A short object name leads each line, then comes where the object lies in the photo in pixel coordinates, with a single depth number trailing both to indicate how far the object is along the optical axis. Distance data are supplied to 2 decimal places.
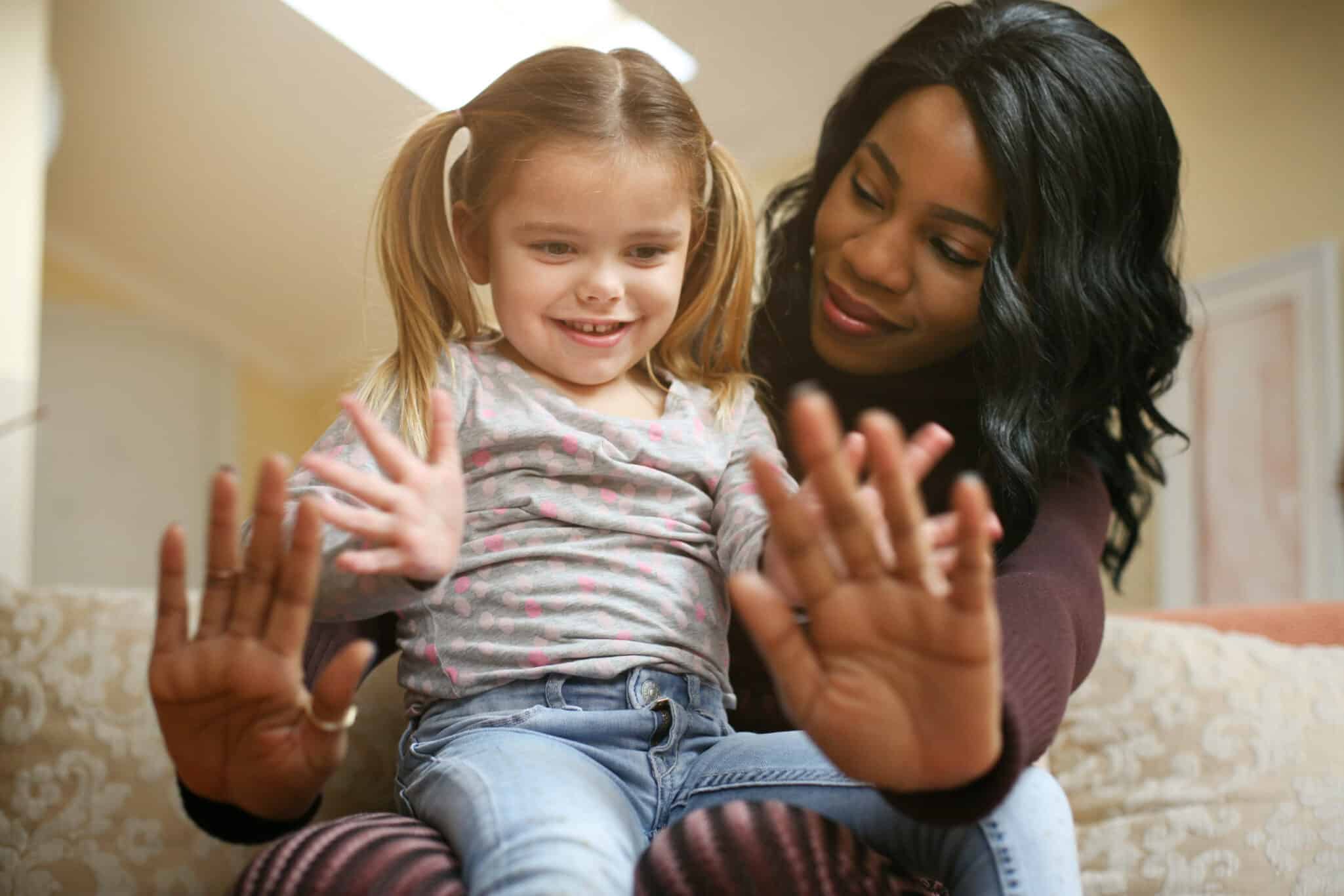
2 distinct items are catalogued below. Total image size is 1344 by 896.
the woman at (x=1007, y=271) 0.69
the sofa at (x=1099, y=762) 0.90
